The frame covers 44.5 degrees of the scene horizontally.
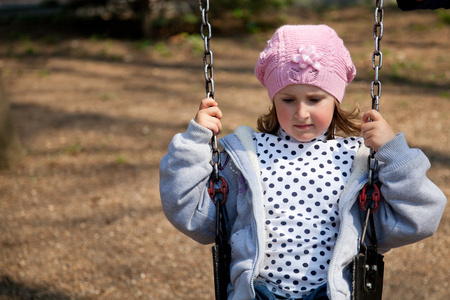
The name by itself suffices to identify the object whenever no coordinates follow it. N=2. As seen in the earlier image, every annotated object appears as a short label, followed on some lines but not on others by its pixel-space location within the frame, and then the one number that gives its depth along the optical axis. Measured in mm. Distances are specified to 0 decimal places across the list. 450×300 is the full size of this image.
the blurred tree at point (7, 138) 5121
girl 2068
